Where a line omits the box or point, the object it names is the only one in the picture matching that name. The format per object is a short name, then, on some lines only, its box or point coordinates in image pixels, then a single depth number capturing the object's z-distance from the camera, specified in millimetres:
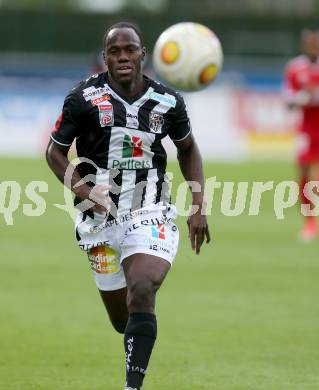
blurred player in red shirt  34250
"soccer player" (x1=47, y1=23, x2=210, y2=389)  14617
